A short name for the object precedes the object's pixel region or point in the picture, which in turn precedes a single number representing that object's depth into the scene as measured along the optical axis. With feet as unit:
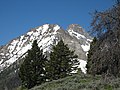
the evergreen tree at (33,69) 165.78
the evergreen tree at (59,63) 166.20
